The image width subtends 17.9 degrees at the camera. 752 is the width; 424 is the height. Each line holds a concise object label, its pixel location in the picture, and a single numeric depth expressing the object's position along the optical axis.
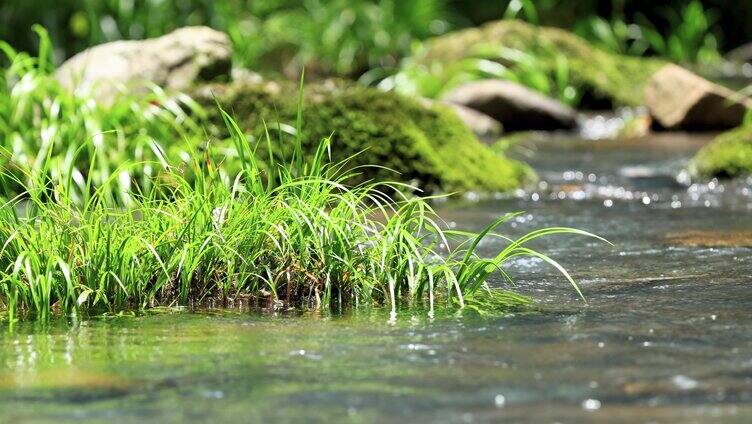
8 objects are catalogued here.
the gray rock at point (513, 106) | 23.27
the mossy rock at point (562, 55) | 26.61
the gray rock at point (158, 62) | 16.39
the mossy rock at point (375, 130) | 15.17
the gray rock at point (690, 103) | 21.87
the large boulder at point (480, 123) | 22.47
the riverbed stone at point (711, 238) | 11.40
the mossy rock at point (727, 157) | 16.44
